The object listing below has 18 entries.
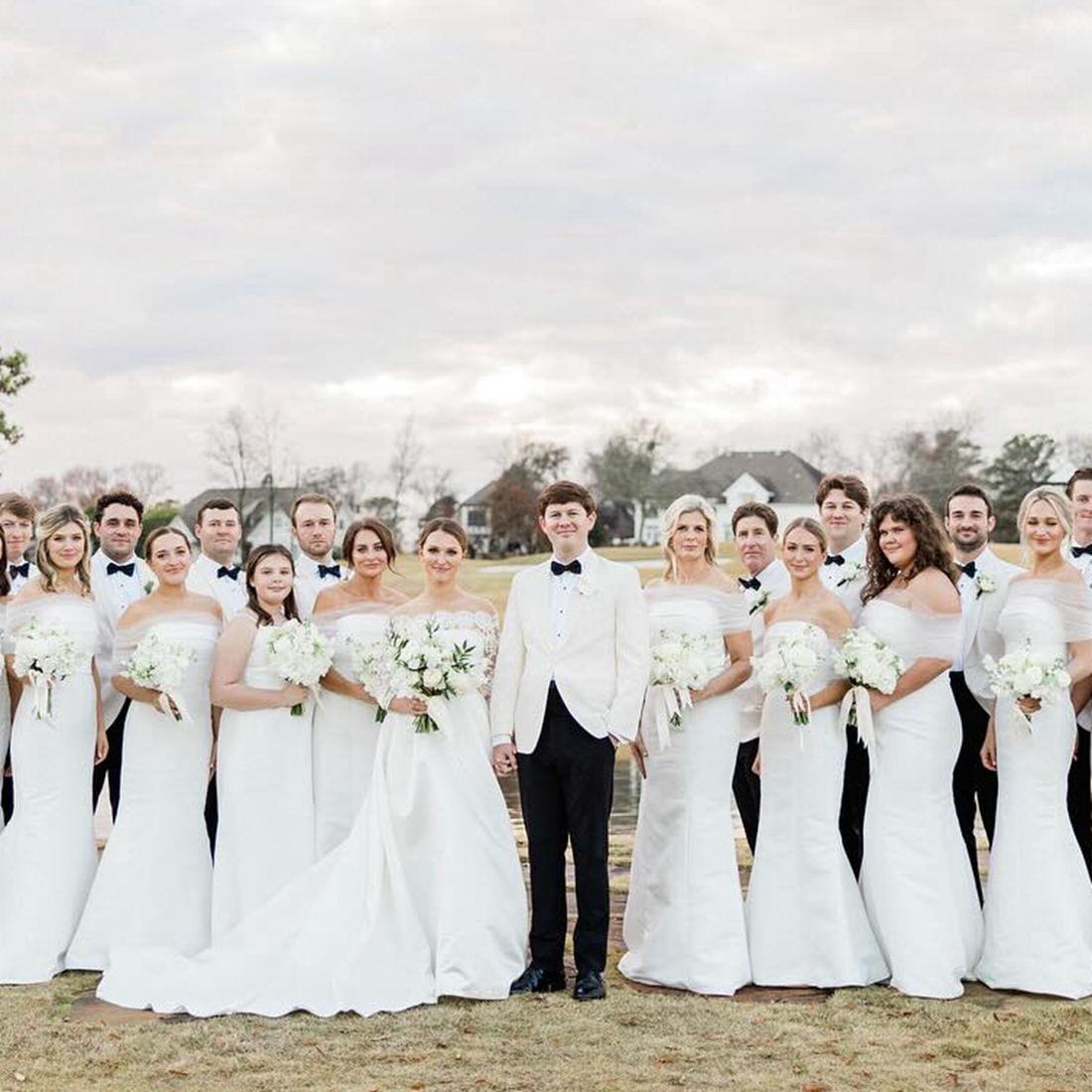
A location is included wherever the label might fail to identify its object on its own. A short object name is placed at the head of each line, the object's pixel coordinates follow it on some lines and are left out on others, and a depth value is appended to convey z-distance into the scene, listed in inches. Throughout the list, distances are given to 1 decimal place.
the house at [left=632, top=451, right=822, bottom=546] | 3720.5
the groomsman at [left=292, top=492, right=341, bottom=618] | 354.9
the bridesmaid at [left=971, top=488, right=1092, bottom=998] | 290.7
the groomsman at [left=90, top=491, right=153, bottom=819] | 339.6
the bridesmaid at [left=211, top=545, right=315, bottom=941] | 311.0
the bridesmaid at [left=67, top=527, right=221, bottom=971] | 311.3
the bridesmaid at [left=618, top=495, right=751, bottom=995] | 296.8
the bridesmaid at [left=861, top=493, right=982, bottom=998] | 294.4
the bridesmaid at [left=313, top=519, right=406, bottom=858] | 319.3
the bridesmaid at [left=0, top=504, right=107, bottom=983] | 311.7
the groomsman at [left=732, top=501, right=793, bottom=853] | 359.3
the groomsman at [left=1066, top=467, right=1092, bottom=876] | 313.9
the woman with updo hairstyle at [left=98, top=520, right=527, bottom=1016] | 280.4
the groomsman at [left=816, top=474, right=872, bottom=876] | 320.8
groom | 288.0
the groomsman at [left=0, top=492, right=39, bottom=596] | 346.4
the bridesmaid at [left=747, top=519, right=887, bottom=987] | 293.6
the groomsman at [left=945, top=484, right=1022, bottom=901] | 322.0
